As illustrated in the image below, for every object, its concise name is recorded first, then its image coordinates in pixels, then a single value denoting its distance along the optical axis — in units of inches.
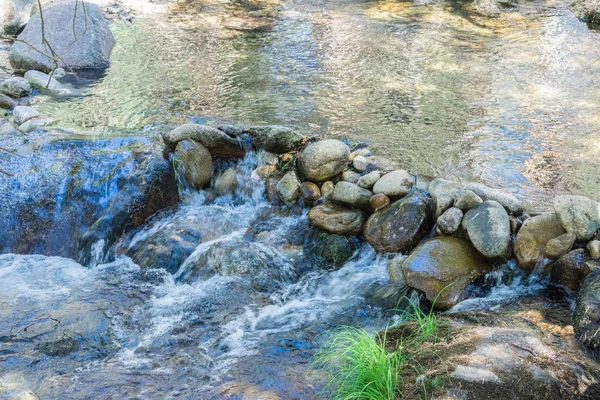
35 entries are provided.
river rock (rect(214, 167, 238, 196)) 213.5
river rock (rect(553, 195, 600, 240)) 148.3
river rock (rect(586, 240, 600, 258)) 143.9
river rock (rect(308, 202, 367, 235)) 182.5
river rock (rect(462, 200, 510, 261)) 154.7
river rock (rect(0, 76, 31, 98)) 274.4
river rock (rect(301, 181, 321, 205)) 196.5
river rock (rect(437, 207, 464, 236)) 164.7
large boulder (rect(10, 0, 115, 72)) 317.7
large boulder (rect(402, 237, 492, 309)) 151.4
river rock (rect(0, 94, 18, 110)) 262.6
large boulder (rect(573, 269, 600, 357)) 118.9
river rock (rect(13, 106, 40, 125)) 237.1
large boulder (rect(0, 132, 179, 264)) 194.7
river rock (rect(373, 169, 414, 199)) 181.6
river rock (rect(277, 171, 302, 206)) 200.1
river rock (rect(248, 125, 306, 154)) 211.6
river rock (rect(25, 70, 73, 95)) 287.0
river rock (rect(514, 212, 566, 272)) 154.1
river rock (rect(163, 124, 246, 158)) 212.4
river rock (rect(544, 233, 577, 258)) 149.3
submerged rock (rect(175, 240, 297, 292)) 173.6
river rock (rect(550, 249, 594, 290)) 143.6
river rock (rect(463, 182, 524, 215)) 166.1
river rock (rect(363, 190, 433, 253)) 172.1
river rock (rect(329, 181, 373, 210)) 184.4
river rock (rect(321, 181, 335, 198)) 195.6
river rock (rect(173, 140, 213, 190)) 209.0
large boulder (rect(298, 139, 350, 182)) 196.7
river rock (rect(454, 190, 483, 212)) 165.6
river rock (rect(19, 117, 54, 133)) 231.0
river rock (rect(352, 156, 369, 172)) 199.8
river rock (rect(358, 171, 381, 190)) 188.2
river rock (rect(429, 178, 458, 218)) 170.7
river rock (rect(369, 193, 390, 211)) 182.2
